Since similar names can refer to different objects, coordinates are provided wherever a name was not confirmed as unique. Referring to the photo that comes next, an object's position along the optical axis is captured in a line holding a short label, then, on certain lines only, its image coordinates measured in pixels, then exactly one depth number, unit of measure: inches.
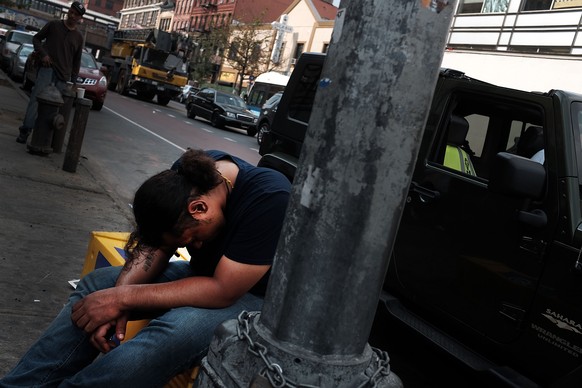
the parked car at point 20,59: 782.5
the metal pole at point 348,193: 46.9
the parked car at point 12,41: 896.3
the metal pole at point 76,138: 272.5
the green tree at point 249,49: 1855.3
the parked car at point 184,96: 1604.2
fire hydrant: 281.7
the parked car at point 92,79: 622.2
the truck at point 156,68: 1103.6
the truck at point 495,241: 109.7
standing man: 295.9
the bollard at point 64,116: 304.8
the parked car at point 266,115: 731.4
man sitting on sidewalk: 78.4
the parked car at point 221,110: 906.1
